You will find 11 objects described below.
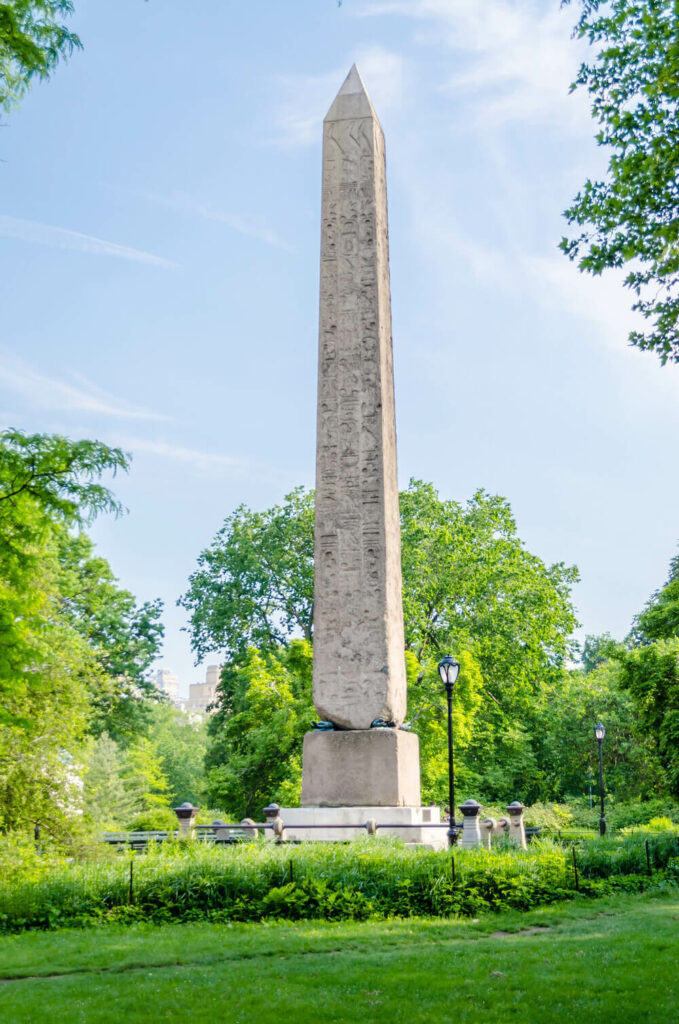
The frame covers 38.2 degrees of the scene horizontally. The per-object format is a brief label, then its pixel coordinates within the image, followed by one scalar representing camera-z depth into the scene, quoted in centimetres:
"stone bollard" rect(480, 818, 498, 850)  1717
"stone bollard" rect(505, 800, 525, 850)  1836
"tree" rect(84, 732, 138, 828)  3975
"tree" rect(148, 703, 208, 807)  6353
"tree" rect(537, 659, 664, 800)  3988
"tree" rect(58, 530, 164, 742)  3397
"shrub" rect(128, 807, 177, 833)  3600
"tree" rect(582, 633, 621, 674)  6322
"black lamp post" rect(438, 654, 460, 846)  1677
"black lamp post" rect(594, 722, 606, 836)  2792
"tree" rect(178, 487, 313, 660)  3397
